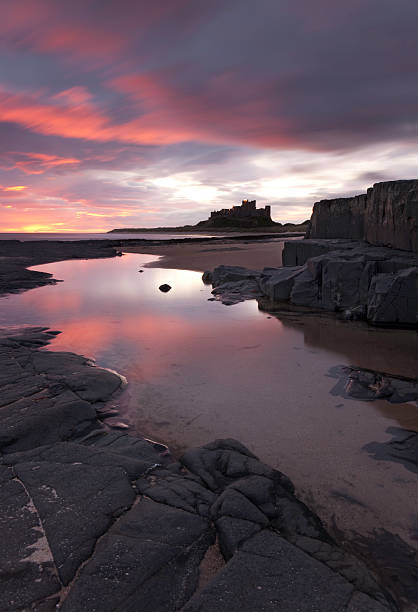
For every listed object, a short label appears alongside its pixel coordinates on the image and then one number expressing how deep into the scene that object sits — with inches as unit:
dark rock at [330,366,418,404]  191.9
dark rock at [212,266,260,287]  605.0
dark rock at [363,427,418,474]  139.5
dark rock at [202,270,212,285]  665.6
